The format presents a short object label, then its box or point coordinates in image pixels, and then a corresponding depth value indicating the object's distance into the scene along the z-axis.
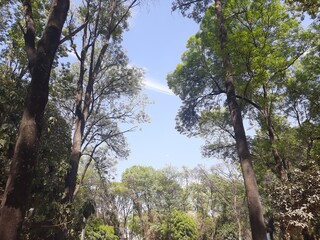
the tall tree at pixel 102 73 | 10.21
